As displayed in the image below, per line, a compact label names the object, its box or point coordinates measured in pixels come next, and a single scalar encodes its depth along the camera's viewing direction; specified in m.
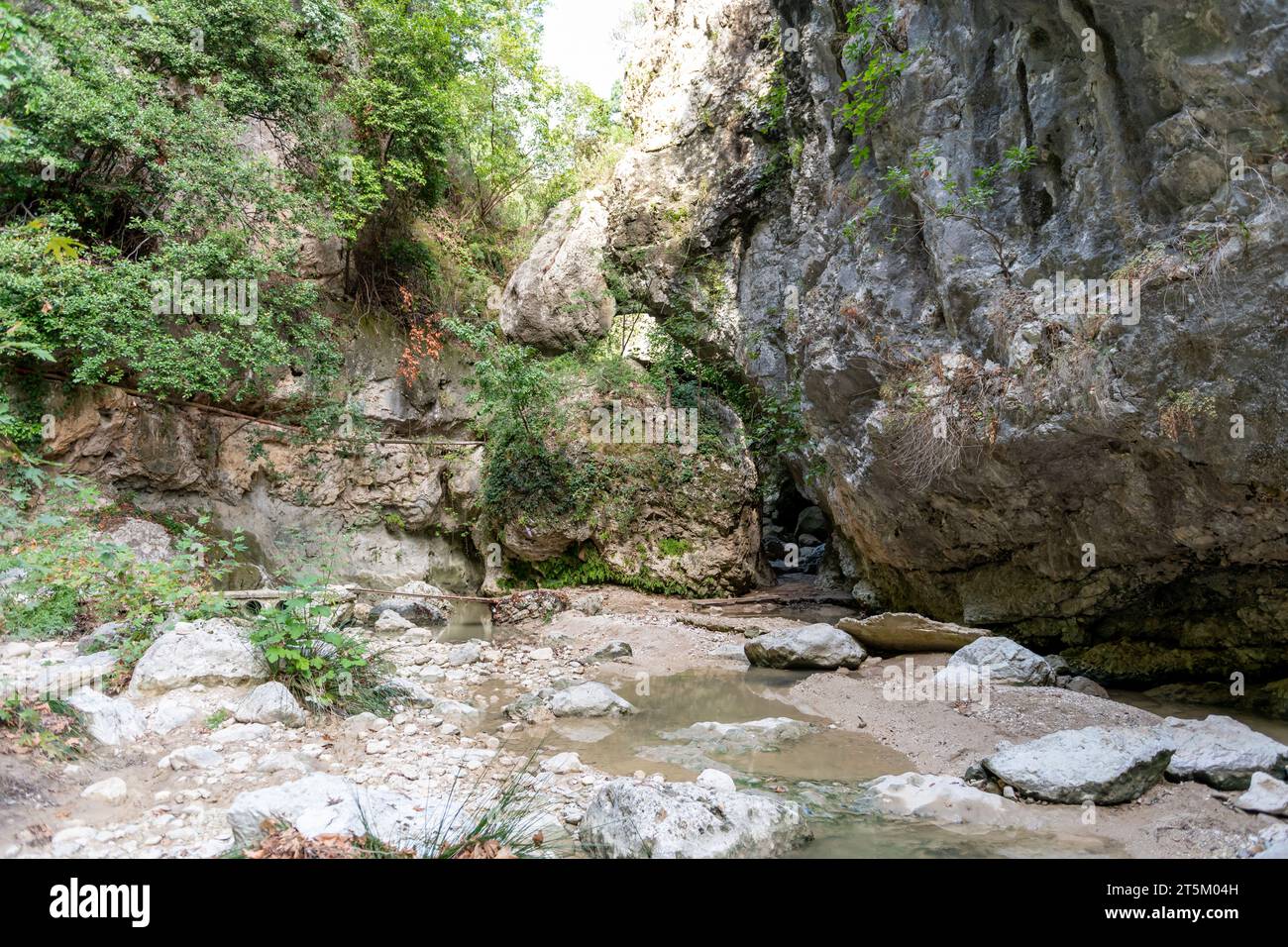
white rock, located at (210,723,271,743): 4.60
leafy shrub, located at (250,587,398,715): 5.41
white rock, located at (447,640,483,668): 8.47
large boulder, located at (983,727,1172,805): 4.12
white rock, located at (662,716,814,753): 5.68
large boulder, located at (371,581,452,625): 11.02
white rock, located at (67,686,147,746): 4.22
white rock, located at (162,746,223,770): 4.16
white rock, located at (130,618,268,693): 5.07
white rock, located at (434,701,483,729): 6.10
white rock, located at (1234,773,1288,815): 3.74
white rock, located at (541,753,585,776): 4.89
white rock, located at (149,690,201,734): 4.62
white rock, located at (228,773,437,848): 3.09
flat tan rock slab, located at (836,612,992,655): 7.97
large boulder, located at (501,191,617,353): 15.63
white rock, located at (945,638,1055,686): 6.80
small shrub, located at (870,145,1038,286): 6.95
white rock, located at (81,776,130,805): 3.61
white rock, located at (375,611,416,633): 10.11
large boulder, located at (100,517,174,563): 10.31
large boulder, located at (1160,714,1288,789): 4.16
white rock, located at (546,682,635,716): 6.52
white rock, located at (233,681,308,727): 4.94
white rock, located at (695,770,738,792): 4.53
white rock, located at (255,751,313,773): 4.28
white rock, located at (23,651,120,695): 4.56
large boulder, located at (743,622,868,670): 8.15
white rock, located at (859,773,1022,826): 4.07
